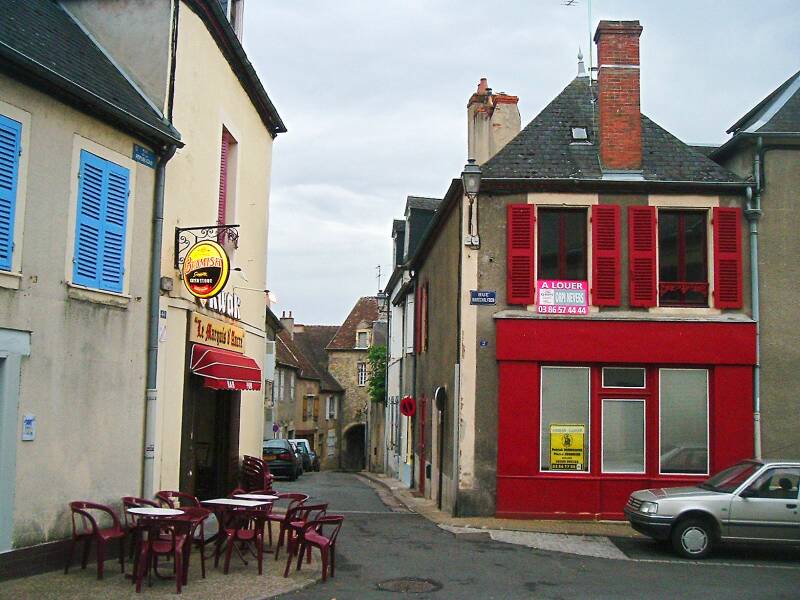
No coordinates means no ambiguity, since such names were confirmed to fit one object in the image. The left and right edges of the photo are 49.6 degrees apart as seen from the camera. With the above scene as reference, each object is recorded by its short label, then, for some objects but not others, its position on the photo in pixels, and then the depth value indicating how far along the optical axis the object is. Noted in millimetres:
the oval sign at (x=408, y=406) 23469
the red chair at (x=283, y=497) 10805
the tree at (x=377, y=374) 42406
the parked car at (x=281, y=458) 31875
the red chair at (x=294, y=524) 10430
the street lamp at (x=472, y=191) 15719
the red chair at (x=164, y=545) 8891
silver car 12109
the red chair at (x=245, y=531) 10109
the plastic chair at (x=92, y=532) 9148
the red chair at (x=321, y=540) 9852
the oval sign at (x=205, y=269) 11414
